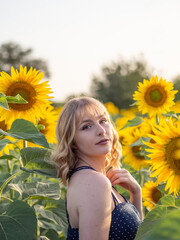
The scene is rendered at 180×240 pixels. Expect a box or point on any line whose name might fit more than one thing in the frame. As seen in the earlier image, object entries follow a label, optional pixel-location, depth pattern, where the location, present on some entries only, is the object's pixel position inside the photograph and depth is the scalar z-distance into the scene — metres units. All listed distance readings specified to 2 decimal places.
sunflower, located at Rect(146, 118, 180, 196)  1.35
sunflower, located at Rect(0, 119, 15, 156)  2.39
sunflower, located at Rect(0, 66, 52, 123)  2.29
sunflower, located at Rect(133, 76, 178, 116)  3.04
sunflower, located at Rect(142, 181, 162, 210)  2.53
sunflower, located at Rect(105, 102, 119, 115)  10.84
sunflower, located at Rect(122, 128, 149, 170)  3.08
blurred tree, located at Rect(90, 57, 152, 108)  24.77
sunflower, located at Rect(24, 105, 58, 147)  2.79
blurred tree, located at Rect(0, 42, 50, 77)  39.62
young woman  1.57
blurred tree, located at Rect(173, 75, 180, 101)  23.30
